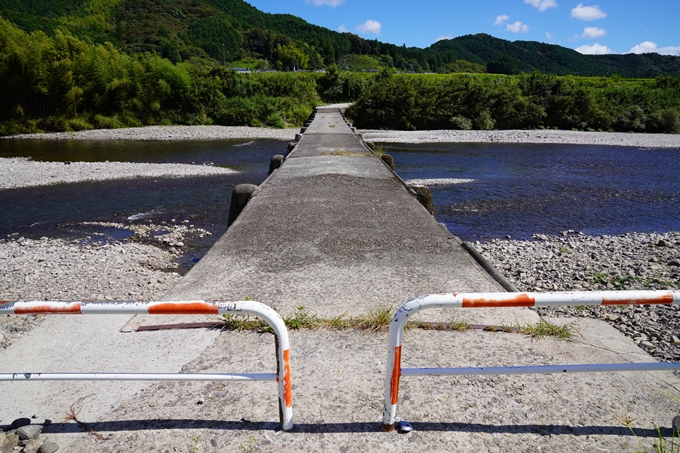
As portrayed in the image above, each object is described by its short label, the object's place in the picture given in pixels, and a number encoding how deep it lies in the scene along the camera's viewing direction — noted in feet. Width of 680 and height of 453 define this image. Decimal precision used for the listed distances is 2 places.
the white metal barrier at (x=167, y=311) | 5.94
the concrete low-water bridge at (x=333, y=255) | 11.39
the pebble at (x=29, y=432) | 6.32
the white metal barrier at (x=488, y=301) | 5.92
